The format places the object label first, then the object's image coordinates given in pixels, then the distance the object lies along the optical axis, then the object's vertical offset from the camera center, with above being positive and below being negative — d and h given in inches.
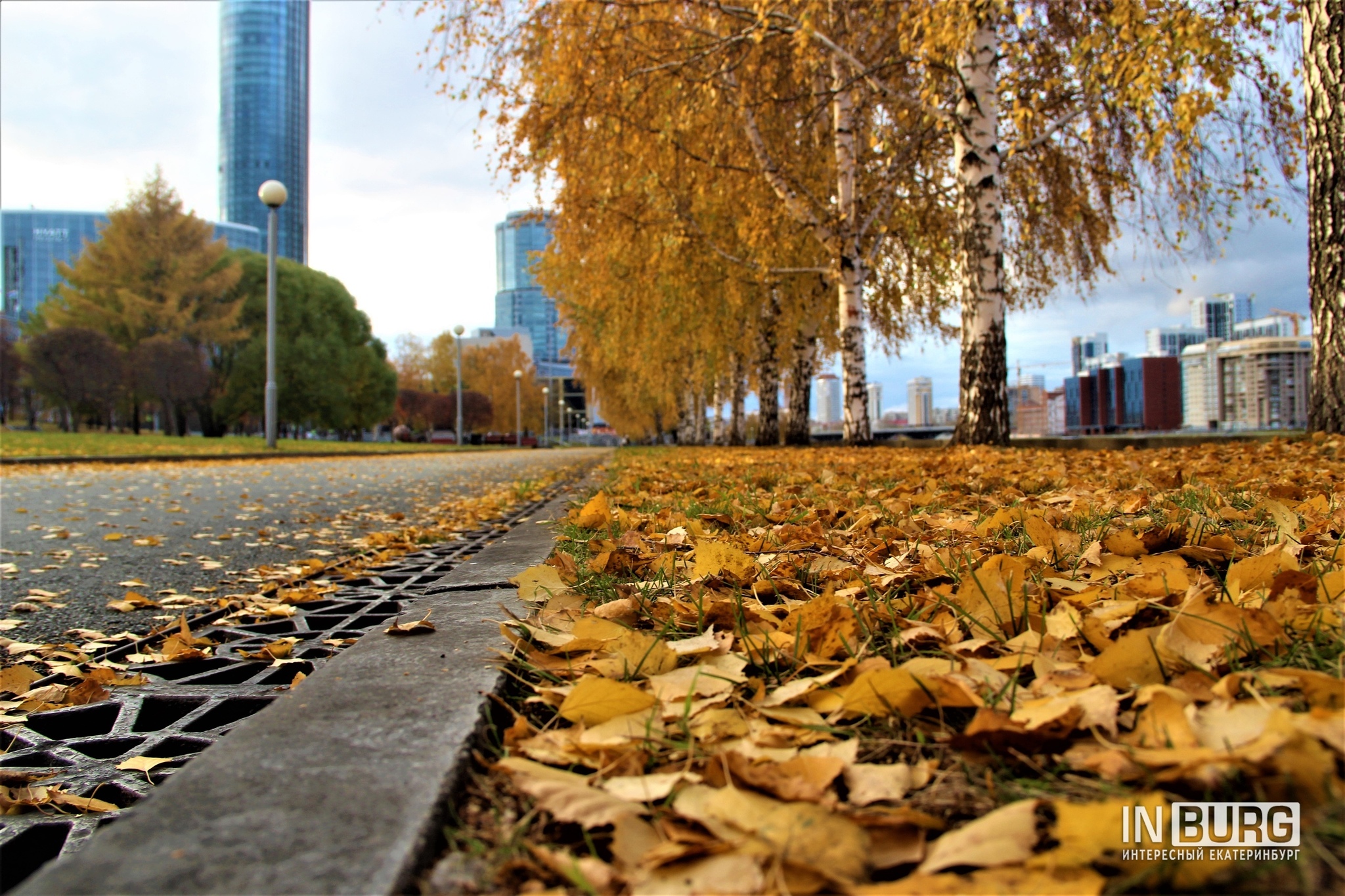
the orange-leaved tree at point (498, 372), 2669.8 +284.2
